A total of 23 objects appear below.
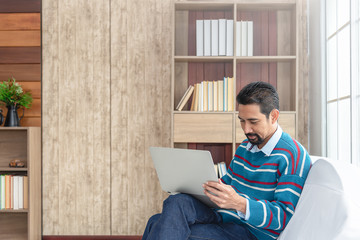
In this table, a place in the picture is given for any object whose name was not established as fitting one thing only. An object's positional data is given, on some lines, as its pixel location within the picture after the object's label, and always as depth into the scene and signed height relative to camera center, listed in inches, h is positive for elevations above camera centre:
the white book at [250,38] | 100.0 +24.6
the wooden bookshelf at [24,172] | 103.6 -16.7
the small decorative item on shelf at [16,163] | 106.1 -13.2
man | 53.5 -11.7
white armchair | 40.4 -11.2
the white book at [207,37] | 99.6 +24.7
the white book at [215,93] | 100.5 +8.4
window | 73.4 +10.1
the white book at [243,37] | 99.8 +24.7
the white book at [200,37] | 100.0 +24.8
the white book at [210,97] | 100.2 +7.2
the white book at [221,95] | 100.2 +7.8
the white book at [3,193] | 104.9 -22.3
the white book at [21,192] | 105.1 -21.9
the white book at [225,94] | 99.6 +8.0
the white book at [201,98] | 100.4 +6.8
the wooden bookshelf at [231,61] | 99.3 +18.8
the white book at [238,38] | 99.4 +24.3
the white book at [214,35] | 99.3 +25.2
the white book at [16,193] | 104.7 -22.2
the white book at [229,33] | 98.9 +25.7
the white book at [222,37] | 99.0 +24.6
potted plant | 105.1 +6.6
